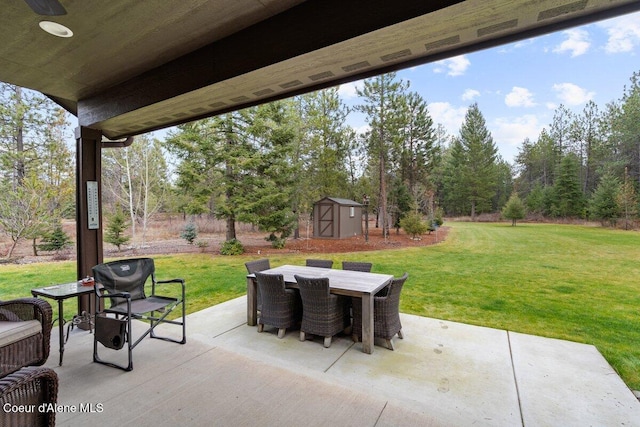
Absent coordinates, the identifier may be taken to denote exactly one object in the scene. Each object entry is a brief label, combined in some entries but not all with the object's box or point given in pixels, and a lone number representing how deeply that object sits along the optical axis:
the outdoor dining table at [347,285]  2.86
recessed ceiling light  1.94
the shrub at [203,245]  9.57
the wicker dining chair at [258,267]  3.53
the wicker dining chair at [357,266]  3.86
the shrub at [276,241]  9.73
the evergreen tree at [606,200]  8.64
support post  3.37
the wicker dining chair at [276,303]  3.16
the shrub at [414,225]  11.32
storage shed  11.47
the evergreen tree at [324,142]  11.83
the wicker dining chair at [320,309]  2.95
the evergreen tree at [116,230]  8.70
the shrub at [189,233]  10.23
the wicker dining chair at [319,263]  4.10
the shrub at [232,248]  8.91
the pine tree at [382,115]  11.72
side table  2.48
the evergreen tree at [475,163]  15.47
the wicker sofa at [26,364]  1.14
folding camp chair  2.39
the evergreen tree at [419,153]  14.44
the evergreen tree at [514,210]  12.11
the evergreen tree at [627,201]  8.27
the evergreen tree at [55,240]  7.67
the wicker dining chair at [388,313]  2.92
